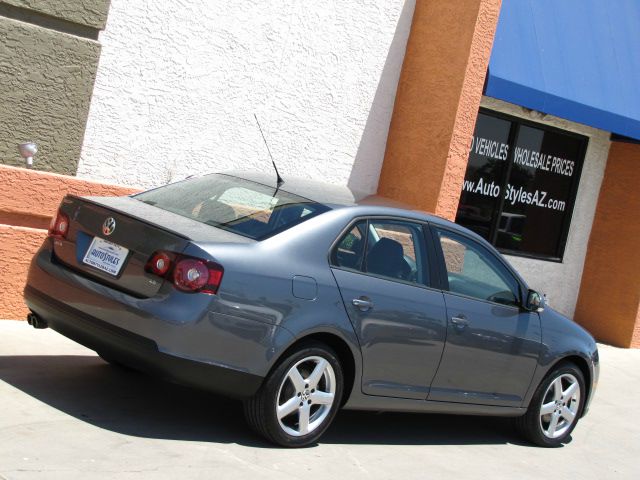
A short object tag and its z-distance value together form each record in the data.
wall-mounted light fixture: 7.88
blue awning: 11.68
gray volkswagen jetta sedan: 5.54
